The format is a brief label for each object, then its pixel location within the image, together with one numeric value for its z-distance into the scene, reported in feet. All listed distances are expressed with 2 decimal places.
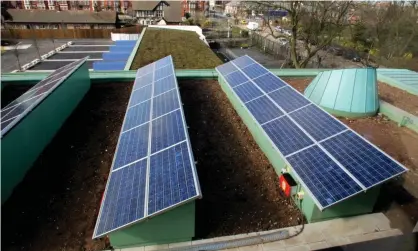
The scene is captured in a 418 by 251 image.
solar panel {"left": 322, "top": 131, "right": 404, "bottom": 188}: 26.00
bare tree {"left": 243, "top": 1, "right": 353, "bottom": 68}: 93.40
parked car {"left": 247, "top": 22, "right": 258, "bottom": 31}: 270.30
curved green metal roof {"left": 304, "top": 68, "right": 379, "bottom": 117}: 49.62
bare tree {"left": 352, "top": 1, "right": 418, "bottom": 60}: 145.28
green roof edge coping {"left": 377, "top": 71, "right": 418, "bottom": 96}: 64.82
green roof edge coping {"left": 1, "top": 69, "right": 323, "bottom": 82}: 61.26
